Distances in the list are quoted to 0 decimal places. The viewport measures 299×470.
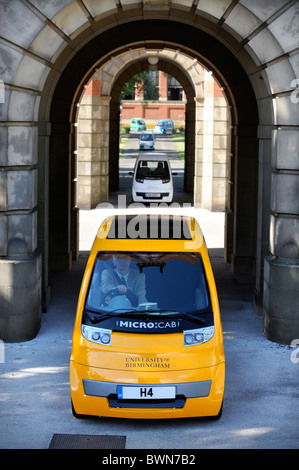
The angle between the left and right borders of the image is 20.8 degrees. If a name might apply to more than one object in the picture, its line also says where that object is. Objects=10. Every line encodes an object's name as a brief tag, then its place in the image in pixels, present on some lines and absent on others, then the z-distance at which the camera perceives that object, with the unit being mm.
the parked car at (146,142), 61531
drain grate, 7372
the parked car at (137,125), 83812
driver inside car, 8195
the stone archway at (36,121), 10469
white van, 29844
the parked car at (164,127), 82812
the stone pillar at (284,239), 10812
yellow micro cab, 7695
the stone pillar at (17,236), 10773
